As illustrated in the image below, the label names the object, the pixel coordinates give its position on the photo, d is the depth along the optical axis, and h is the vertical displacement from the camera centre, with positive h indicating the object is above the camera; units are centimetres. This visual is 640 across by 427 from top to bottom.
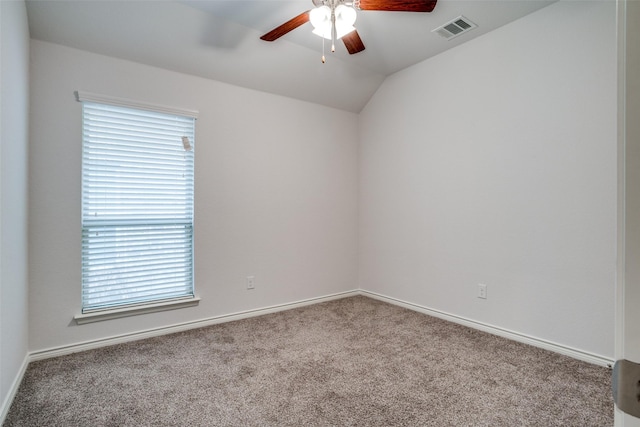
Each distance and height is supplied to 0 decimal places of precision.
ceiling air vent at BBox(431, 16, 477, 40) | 265 +162
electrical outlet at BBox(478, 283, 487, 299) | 288 -71
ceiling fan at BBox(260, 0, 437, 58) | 191 +126
